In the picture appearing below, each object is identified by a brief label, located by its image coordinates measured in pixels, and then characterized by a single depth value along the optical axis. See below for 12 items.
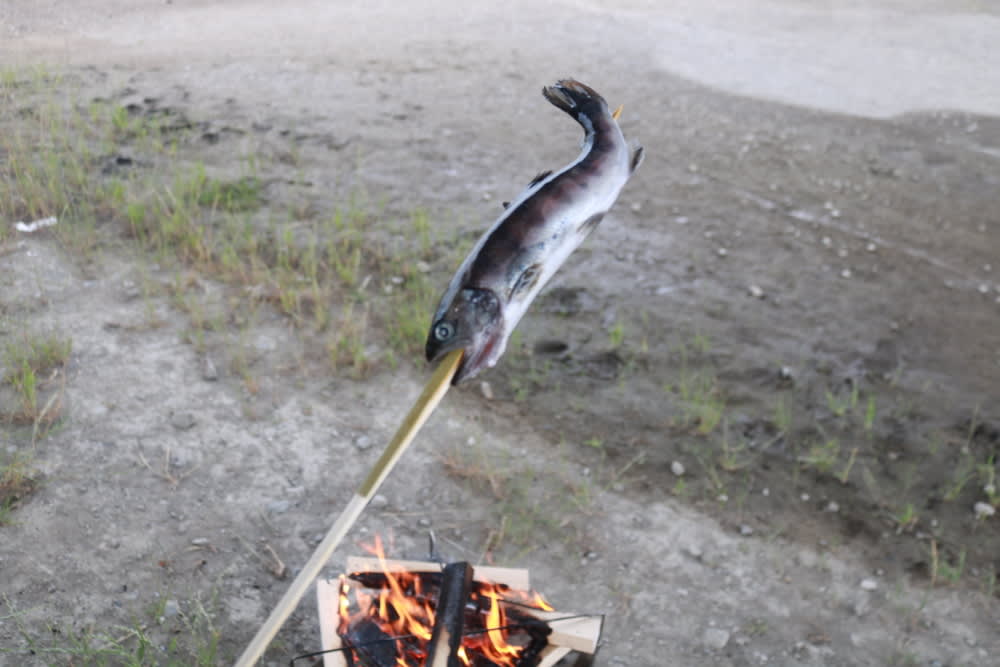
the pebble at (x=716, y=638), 2.43
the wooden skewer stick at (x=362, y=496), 1.30
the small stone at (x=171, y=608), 2.27
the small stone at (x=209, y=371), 3.15
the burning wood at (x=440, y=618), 1.95
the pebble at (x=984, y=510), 2.89
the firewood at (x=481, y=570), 2.16
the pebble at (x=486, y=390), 3.31
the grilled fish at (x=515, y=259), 1.32
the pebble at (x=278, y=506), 2.67
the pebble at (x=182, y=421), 2.92
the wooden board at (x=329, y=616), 1.96
